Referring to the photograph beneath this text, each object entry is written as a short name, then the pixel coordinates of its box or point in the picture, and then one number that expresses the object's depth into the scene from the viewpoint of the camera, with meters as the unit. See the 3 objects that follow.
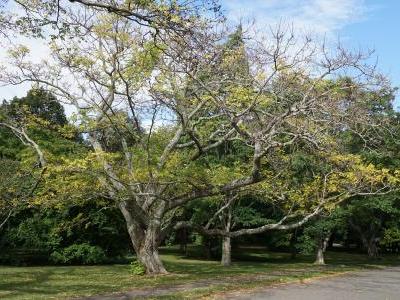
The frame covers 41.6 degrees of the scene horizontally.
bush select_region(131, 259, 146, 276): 19.49
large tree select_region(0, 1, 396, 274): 16.08
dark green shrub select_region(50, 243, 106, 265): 26.38
